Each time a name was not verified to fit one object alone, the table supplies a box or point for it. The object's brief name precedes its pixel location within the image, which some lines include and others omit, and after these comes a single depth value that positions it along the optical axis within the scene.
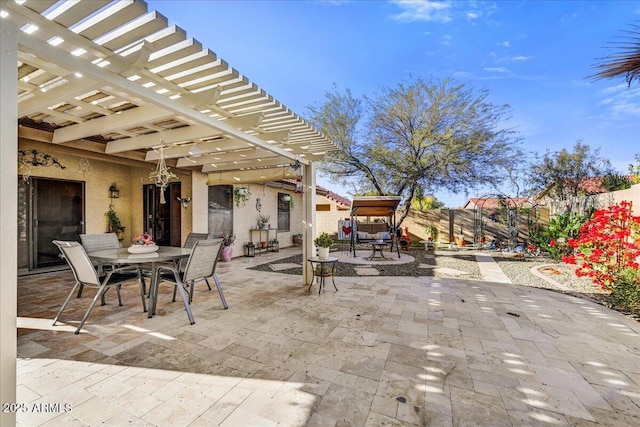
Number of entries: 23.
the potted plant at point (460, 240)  11.03
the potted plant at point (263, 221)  9.44
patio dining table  3.31
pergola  1.36
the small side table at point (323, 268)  4.47
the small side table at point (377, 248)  7.74
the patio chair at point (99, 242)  4.06
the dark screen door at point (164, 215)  7.24
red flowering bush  3.89
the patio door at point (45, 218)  5.50
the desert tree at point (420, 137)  9.65
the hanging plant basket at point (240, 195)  8.41
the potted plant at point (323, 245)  4.57
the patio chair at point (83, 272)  2.97
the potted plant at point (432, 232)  11.38
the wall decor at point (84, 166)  6.27
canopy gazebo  8.16
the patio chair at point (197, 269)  3.37
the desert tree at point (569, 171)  10.98
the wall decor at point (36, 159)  5.13
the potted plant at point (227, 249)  7.47
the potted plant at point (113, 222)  6.96
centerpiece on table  3.70
